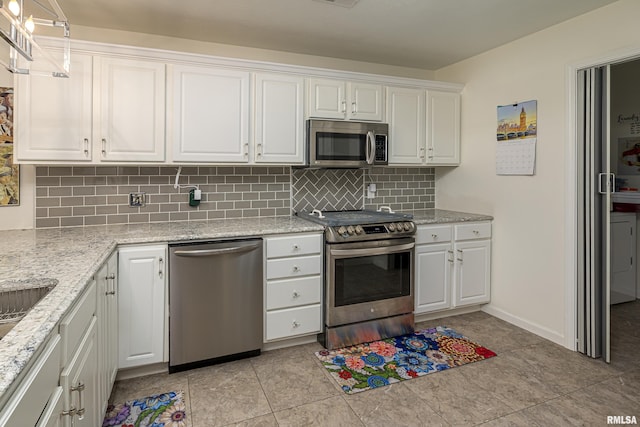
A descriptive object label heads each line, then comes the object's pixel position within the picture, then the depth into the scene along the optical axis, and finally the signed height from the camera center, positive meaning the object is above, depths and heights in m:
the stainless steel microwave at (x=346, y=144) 2.97 +0.59
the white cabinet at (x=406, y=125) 3.35 +0.84
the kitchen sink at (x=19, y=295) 1.29 -0.29
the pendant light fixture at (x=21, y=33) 1.32 +0.72
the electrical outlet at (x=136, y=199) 2.84 +0.12
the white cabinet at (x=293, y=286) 2.63 -0.52
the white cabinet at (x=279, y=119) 2.85 +0.76
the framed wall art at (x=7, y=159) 2.46 +0.37
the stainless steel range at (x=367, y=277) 2.74 -0.48
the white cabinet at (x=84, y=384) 1.21 -0.62
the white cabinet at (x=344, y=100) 3.03 +0.98
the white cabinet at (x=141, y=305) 2.25 -0.57
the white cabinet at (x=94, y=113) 2.32 +0.67
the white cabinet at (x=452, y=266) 3.17 -0.45
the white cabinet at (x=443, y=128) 3.54 +0.85
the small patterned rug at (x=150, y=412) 1.90 -1.07
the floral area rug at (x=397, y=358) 2.34 -1.01
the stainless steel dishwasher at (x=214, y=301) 2.36 -0.57
